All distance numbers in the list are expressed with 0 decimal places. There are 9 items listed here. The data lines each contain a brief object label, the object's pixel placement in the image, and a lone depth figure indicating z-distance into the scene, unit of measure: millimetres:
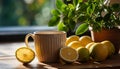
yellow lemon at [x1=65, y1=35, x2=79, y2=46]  1320
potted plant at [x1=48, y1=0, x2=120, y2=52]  1240
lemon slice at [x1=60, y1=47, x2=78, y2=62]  1126
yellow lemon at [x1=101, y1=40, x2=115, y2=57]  1238
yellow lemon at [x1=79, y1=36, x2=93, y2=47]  1317
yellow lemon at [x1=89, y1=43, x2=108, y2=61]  1170
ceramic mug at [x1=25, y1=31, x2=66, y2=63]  1146
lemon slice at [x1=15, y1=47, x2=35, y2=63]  1133
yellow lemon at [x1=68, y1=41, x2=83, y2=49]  1236
